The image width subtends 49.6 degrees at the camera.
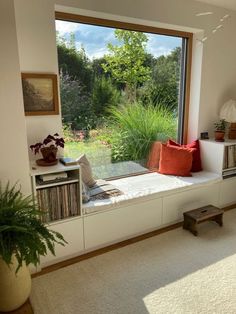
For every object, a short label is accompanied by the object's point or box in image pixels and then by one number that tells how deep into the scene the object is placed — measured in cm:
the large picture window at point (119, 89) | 268
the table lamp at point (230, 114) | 334
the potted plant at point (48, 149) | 221
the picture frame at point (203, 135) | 348
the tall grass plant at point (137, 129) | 312
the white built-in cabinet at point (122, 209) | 220
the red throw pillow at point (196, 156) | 333
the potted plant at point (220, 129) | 333
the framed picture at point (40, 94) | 227
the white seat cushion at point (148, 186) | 243
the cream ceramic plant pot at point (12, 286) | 164
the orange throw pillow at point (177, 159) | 317
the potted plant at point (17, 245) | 154
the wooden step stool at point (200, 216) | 272
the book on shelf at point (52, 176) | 212
